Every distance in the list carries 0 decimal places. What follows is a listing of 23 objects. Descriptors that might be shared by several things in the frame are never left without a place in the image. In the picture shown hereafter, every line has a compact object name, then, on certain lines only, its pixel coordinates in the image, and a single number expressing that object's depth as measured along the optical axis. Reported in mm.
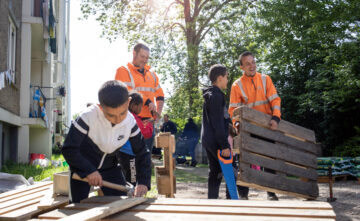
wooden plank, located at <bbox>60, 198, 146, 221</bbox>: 2074
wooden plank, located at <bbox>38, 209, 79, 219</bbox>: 2322
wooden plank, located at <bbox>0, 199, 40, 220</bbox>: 3030
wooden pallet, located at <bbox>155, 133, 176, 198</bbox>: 4852
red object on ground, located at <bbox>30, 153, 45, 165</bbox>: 13355
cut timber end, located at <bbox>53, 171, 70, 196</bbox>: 3512
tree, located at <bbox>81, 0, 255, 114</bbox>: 22016
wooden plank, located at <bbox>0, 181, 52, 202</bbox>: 4030
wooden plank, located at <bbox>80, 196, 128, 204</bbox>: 2717
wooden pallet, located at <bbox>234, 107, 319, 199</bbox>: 4887
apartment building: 10241
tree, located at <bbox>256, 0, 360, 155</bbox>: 10227
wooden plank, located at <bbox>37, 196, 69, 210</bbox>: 3029
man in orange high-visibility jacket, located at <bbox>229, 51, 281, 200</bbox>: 5559
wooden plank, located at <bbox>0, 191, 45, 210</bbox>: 3360
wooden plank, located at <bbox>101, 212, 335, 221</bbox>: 2127
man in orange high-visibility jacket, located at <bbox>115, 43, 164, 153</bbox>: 5457
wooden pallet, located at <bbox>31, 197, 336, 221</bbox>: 2182
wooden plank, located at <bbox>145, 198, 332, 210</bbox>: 2428
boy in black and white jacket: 3010
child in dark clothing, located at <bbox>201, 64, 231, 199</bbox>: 4703
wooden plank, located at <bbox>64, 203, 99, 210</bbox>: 2521
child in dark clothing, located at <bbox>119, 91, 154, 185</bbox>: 4348
